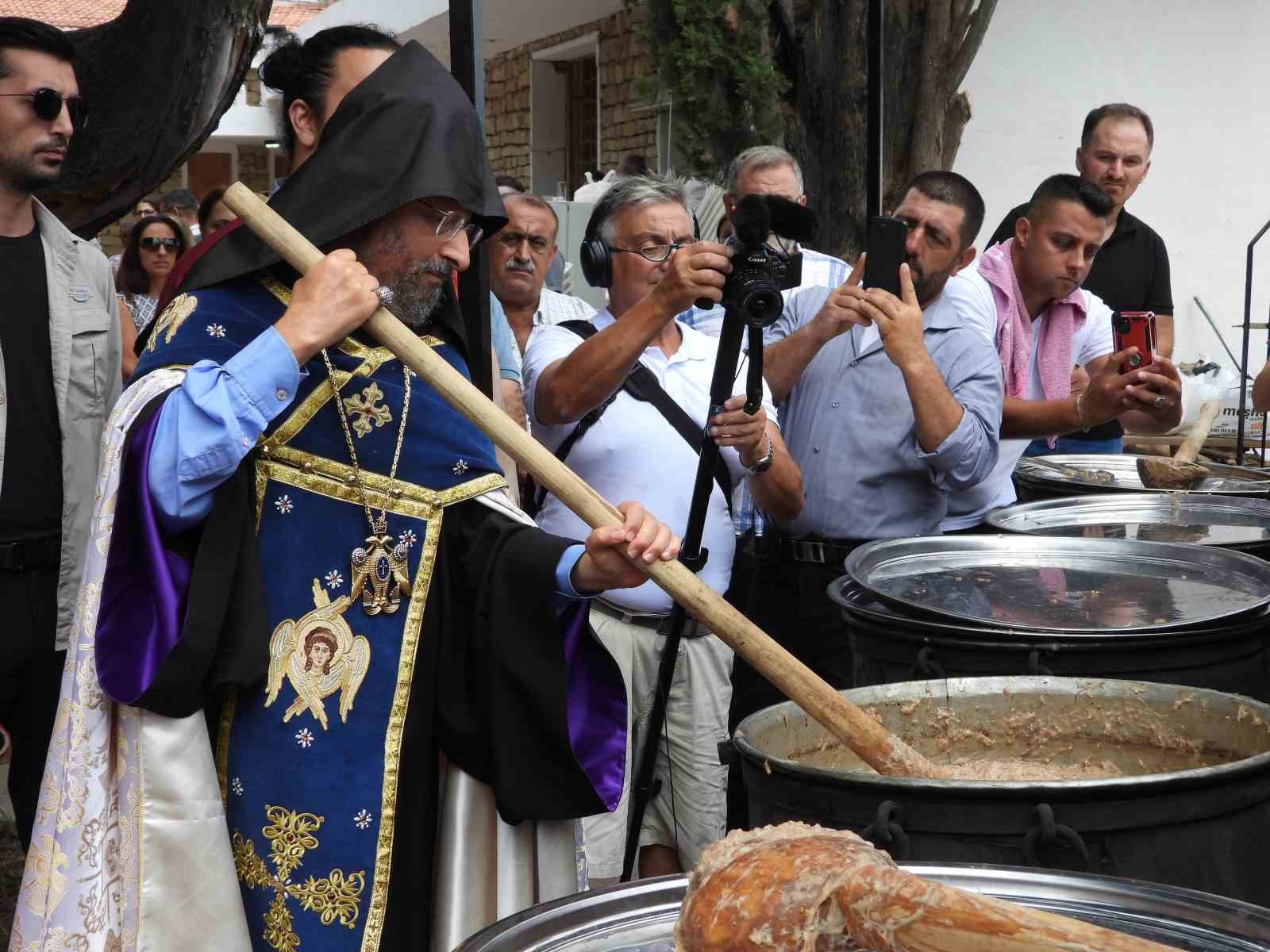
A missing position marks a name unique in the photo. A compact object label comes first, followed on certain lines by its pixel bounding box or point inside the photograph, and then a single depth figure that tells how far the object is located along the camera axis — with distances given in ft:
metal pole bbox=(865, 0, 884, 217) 15.79
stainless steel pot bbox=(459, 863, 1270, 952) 4.41
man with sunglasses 10.96
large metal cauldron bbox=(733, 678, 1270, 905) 6.01
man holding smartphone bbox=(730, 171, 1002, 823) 12.13
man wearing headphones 11.28
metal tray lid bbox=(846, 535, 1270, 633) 8.67
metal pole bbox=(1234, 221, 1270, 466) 20.97
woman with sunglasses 21.29
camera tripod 10.19
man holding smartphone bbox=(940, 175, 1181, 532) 13.33
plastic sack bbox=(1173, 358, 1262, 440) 26.94
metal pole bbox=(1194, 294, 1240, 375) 36.47
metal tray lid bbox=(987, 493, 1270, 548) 11.45
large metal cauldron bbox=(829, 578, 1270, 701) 7.95
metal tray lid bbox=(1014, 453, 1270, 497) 13.29
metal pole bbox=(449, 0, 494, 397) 10.19
